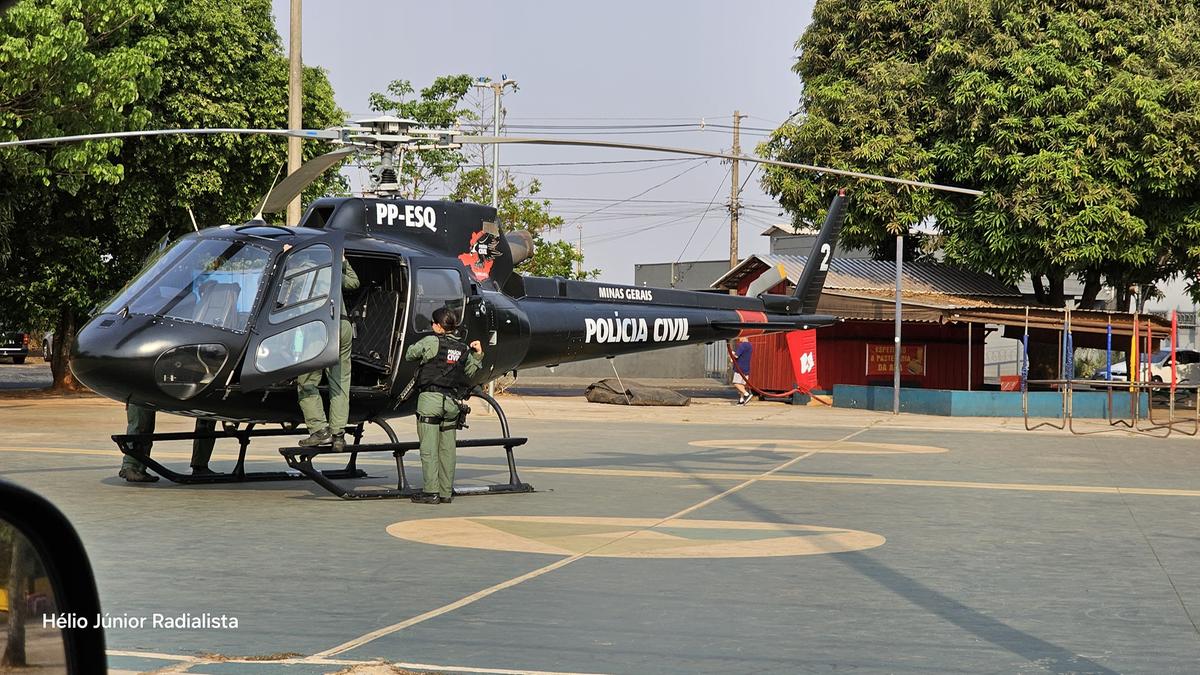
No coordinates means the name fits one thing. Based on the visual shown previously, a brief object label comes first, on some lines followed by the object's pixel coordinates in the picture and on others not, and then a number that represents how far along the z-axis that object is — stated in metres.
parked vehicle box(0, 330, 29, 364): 60.56
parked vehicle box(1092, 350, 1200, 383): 46.09
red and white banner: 36.31
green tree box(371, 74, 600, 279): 44.34
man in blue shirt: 37.56
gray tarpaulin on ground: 34.34
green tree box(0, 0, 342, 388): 31.05
